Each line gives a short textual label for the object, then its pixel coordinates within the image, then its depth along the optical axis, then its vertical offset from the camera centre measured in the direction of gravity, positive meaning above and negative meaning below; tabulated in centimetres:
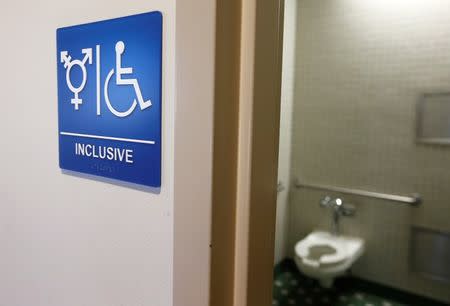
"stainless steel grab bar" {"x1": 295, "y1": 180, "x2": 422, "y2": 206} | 209 -50
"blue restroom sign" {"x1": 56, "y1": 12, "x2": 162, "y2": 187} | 56 +3
